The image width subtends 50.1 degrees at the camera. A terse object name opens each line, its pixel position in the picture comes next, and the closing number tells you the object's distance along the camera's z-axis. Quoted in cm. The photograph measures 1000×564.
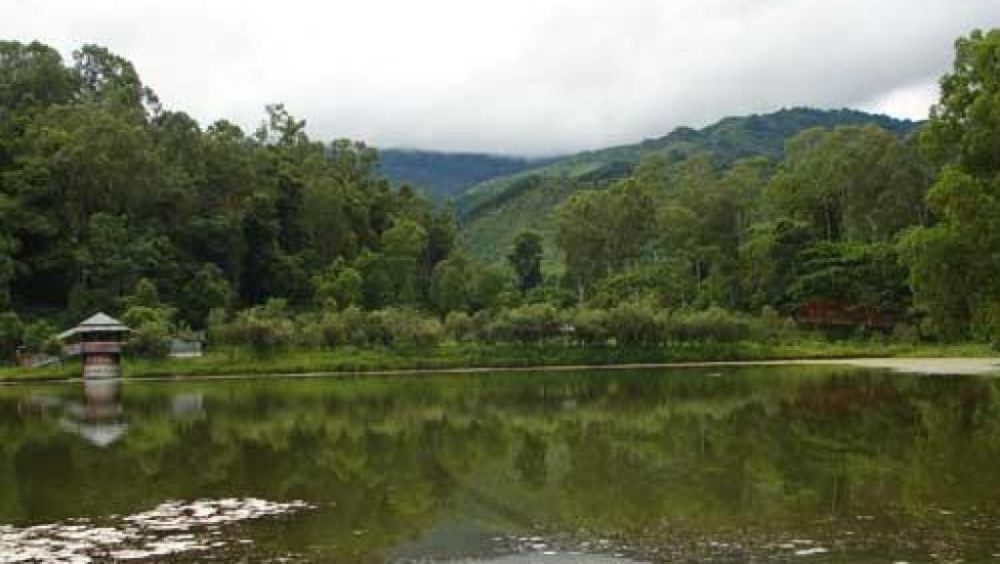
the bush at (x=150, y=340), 6906
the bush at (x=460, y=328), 7281
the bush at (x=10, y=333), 6888
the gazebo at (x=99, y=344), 6844
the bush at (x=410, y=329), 7075
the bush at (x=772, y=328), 7494
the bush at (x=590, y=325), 7075
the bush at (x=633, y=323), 7081
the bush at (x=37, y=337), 6994
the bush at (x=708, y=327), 7175
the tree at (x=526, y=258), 11431
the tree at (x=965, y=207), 3544
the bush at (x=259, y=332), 6938
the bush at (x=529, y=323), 7088
